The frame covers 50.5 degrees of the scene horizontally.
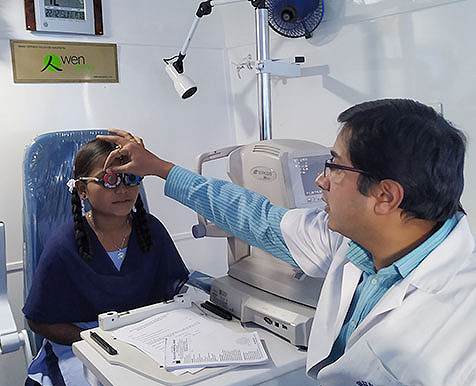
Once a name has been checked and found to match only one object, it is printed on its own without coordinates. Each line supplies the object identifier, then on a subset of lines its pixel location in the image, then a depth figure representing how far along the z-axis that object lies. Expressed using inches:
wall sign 82.6
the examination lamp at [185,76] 74.9
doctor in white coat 34.0
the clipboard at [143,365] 41.9
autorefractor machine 50.7
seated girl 60.6
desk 42.3
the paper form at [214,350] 44.0
